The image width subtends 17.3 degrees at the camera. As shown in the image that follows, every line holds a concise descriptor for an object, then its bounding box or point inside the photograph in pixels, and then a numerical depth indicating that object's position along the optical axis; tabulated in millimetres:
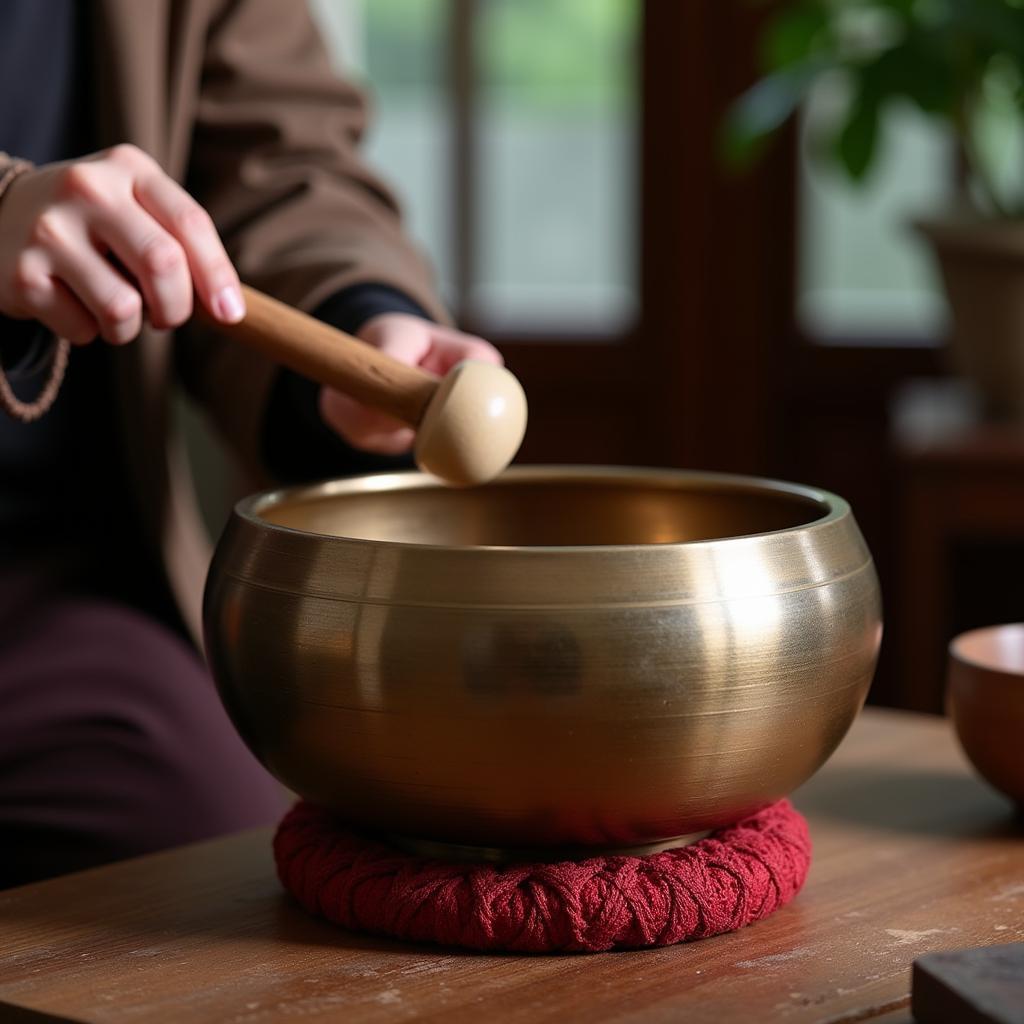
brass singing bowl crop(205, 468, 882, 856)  1095
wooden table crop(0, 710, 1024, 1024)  1079
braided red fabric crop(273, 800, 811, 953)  1117
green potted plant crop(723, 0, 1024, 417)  2605
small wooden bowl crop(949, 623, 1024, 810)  1238
